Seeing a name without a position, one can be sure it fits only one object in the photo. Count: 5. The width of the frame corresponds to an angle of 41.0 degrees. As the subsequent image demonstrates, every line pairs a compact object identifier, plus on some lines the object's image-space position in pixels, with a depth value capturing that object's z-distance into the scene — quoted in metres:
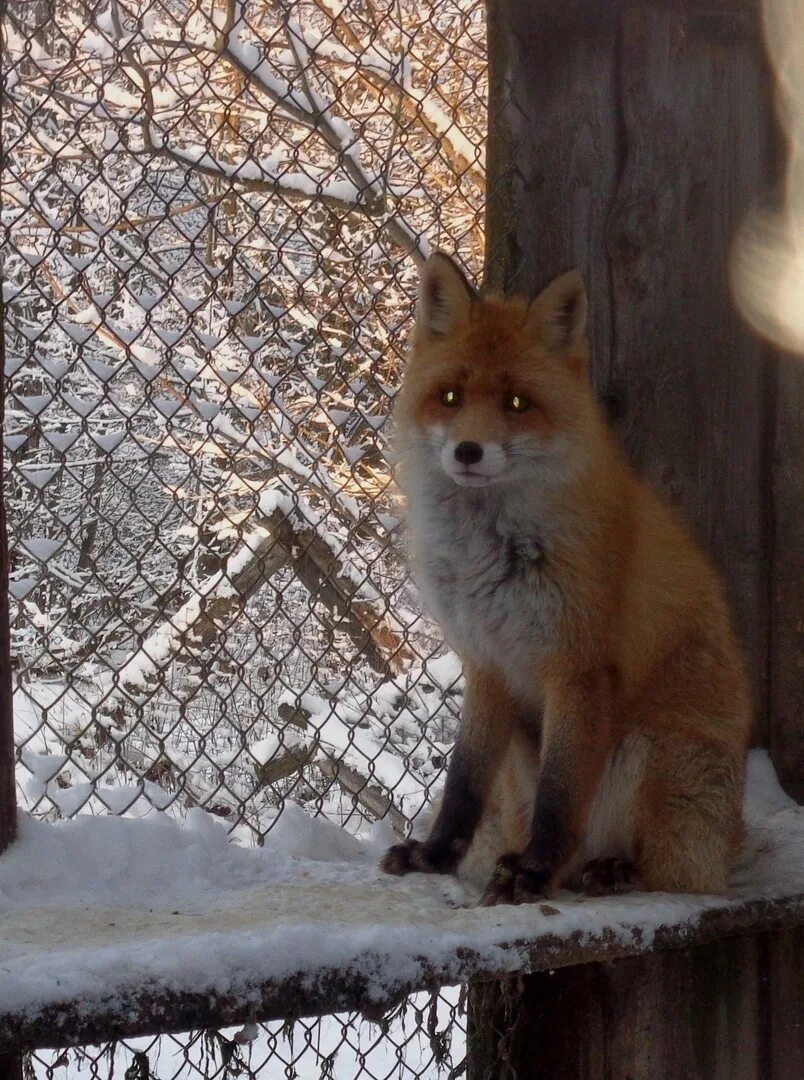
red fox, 2.16
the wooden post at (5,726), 2.13
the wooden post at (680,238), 2.61
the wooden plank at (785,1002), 2.46
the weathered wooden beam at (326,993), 1.49
